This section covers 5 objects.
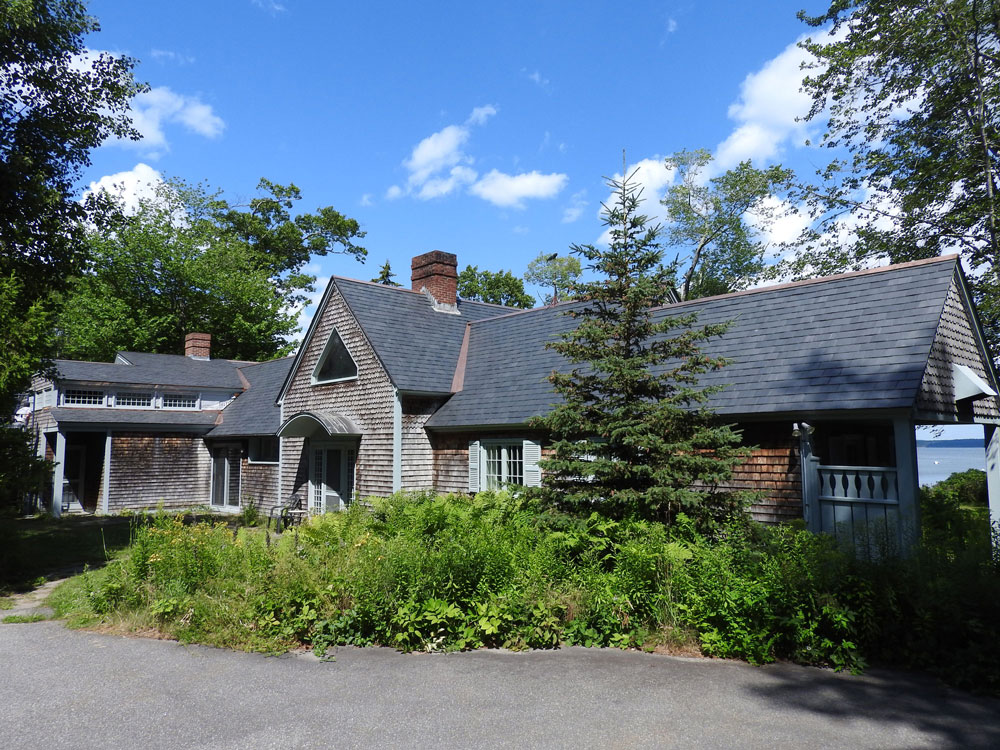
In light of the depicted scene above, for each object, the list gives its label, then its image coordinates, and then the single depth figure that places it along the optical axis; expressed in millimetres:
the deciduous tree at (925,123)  20875
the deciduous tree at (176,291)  39812
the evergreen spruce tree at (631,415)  9070
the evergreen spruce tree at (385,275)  45000
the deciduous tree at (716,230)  42750
